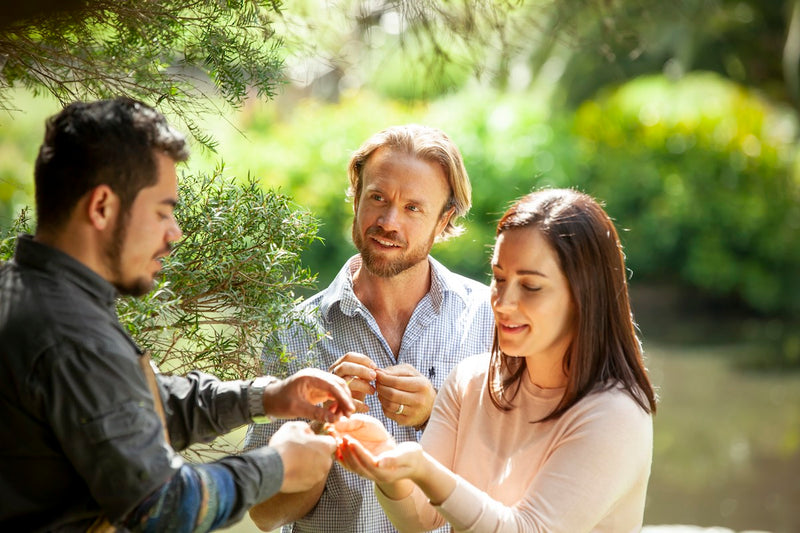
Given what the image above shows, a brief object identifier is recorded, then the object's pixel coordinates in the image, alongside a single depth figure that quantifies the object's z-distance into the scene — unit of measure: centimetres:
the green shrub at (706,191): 1316
